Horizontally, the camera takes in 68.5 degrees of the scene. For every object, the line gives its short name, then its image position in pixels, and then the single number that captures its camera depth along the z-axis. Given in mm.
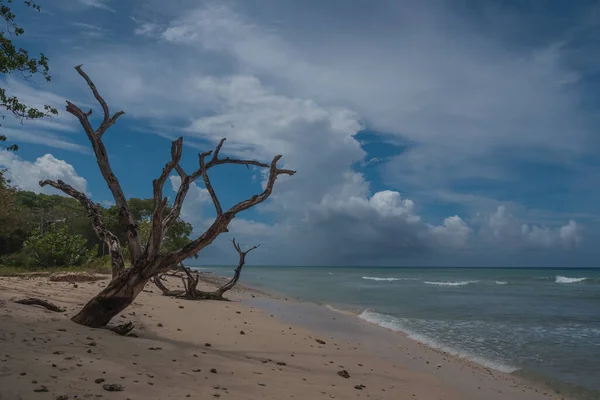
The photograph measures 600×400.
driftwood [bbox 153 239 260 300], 16688
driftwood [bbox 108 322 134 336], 7594
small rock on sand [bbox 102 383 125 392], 4673
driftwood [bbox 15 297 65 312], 8106
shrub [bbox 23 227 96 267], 23141
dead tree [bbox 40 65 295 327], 7875
